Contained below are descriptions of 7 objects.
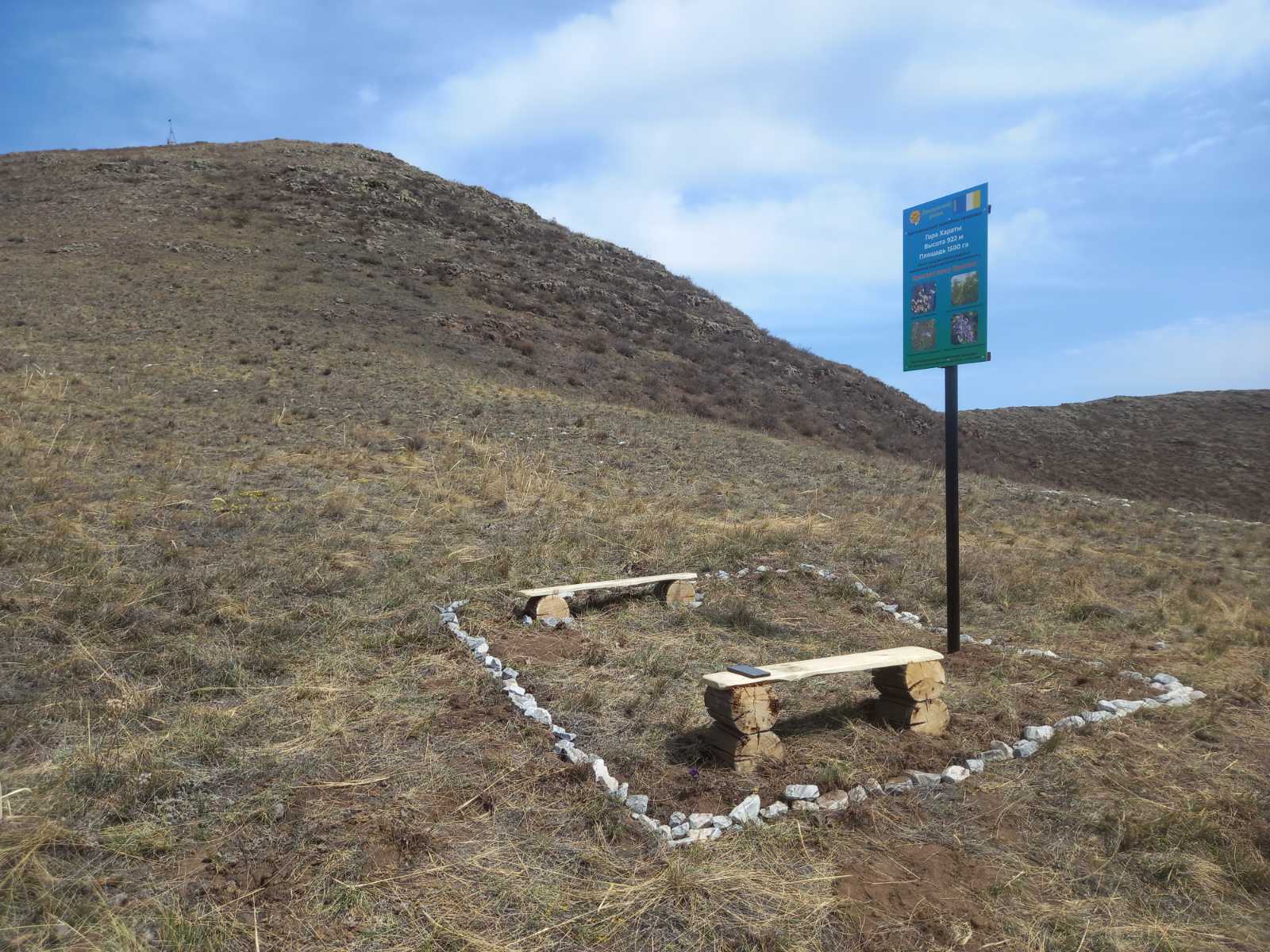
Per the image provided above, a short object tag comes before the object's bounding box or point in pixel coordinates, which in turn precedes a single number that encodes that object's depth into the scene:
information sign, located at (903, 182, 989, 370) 5.93
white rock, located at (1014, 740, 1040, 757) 4.43
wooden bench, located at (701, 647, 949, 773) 4.15
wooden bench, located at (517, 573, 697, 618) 6.67
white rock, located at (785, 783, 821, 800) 3.85
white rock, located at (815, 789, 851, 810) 3.82
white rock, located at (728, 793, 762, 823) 3.68
